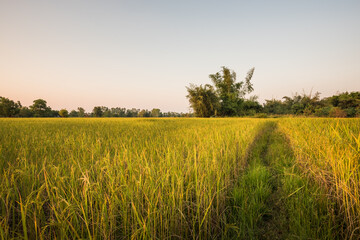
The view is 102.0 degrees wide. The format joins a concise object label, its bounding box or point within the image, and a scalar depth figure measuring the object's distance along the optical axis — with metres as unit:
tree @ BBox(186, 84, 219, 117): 29.37
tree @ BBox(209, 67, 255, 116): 30.72
